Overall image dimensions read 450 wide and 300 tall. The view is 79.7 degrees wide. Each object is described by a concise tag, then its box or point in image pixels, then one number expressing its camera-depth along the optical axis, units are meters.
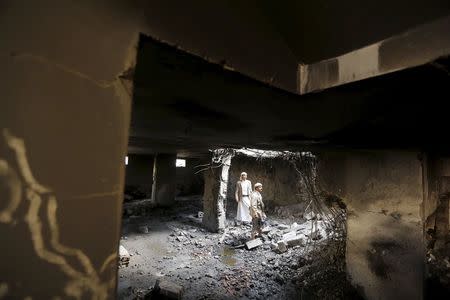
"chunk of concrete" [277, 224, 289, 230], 8.48
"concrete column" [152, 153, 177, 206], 10.41
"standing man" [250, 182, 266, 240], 7.26
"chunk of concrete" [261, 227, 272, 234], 7.72
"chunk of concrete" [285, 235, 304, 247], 6.57
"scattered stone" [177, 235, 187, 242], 7.16
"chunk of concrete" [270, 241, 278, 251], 6.49
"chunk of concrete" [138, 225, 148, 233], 7.63
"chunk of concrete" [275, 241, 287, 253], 6.38
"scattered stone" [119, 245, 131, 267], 5.34
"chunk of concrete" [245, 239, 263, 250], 6.65
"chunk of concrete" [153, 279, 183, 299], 4.11
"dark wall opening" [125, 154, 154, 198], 12.00
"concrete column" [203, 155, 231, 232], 7.84
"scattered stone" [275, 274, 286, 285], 4.90
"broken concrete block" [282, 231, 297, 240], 6.95
